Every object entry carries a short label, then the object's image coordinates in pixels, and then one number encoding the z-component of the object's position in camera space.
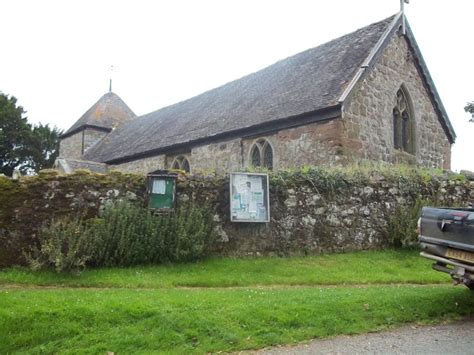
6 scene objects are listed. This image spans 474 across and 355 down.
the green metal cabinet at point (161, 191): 10.70
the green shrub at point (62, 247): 9.34
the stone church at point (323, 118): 16.98
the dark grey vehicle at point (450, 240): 6.94
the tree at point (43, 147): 44.12
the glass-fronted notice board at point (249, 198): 11.08
